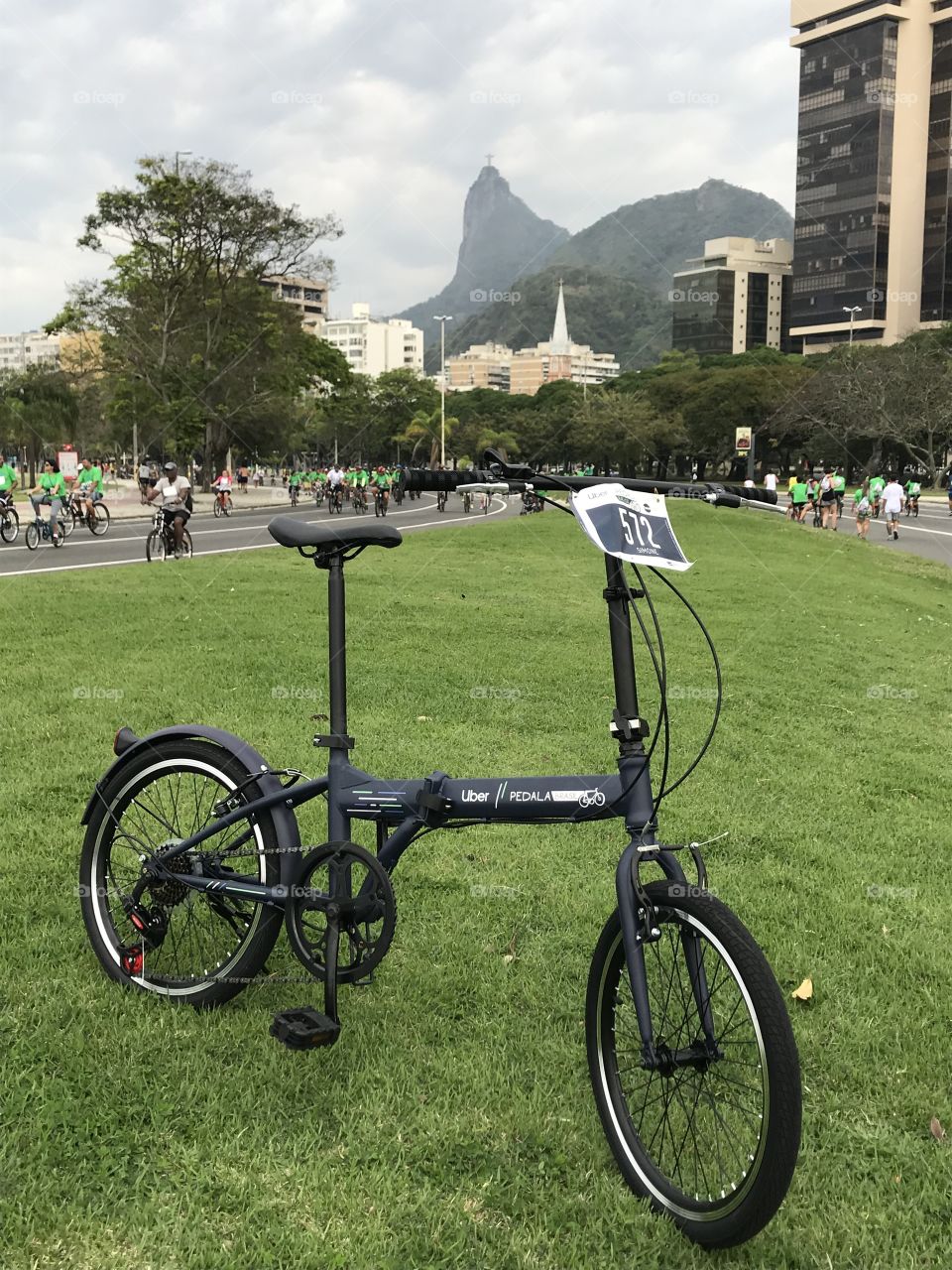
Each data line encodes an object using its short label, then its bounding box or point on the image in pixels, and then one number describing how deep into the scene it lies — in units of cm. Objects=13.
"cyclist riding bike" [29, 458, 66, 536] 1998
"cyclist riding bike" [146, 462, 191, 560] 1669
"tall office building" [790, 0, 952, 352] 11019
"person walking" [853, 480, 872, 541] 2851
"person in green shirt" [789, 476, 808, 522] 2686
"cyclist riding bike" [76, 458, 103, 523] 2348
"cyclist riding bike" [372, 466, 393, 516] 3328
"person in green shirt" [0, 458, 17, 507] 2094
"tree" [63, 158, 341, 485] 3984
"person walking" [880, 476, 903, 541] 2836
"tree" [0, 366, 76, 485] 5031
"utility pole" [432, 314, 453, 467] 6744
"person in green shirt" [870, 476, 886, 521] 3191
